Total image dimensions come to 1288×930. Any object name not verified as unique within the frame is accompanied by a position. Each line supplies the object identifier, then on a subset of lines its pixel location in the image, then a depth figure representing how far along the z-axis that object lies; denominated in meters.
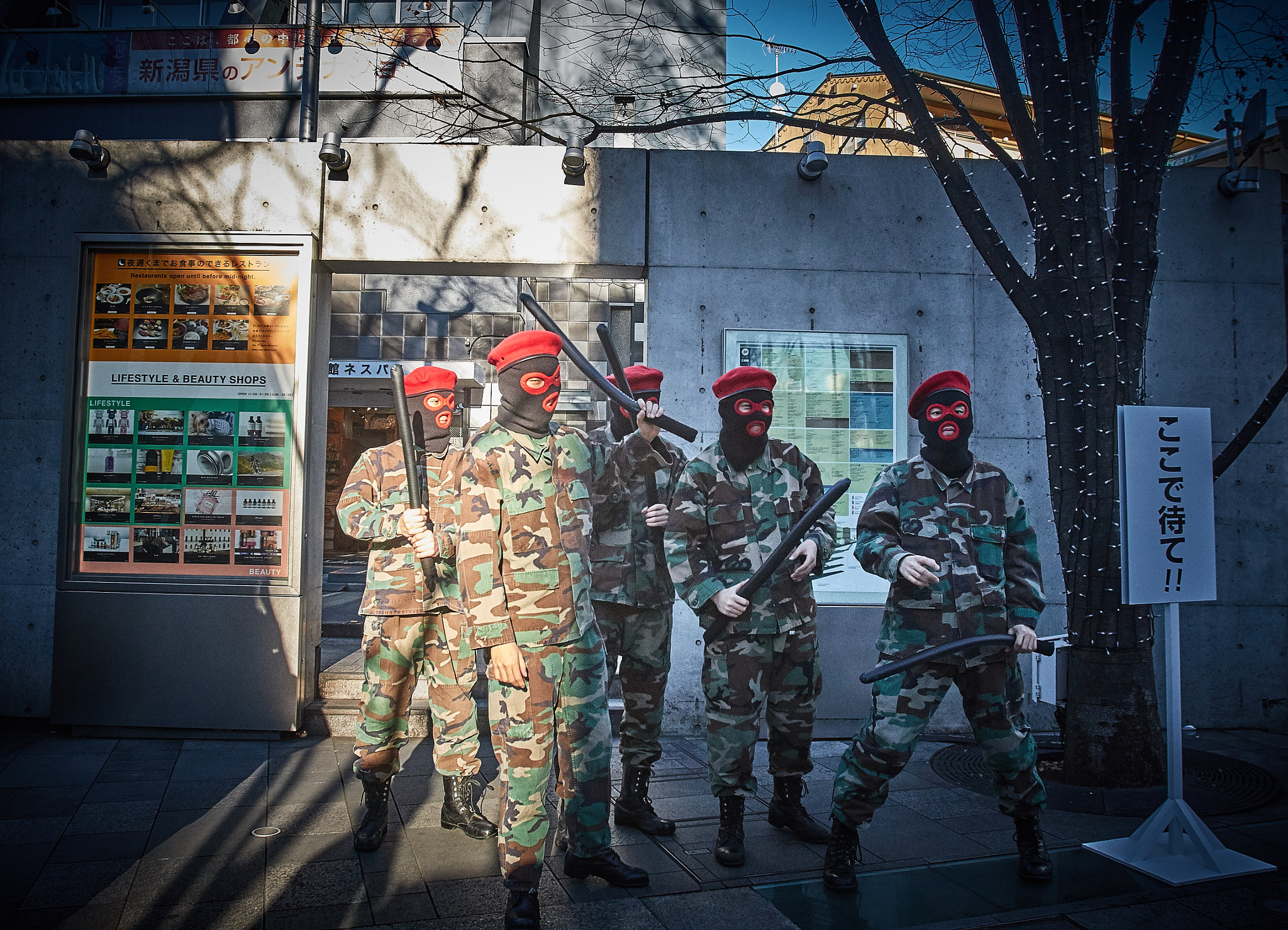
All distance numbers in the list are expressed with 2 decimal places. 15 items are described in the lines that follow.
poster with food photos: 5.75
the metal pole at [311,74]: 6.61
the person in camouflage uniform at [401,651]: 3.97
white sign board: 3.73
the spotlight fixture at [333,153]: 5.60
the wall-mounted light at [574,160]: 5.68
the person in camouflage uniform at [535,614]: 3.08
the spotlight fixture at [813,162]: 5.78
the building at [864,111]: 6.59
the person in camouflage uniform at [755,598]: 3.74
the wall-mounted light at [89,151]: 5.57
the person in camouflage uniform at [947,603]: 3.40
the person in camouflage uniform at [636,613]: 4.17
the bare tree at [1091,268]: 4.76
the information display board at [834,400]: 5.88
